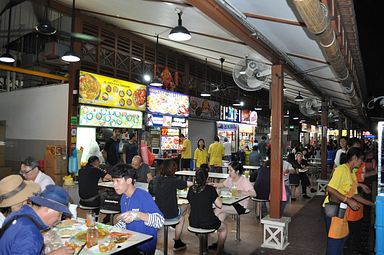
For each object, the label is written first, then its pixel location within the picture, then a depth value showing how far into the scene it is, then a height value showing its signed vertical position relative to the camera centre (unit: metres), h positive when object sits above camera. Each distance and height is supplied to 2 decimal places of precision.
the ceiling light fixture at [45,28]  6.28 +2.07
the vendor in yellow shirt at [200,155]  10.70 -0.52
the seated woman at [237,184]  5.77 -0.87
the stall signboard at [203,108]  13.56 +1.35
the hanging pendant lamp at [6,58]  7.78 +1.82
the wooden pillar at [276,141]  5.67 +0.00
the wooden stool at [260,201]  7.04 -1.30
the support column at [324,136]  10.80 +0.19
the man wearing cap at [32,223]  2.12 -0.60
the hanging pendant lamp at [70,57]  6.66 +1.62
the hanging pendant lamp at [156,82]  9.57 +1.64
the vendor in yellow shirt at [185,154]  11.98 -0.56
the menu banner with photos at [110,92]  8.88 +1.34
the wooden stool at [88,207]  6.10 -1.32
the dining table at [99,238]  2.99 -1.01
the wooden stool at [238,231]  5.98 -1.67
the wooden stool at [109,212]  5.79 -1.32
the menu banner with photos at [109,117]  8.95 +0.59
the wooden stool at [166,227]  4.93 -1.34
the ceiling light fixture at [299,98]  12.02 +1.61
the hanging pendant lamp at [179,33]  5.79 +1.87
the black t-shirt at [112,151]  9.45 -0.41
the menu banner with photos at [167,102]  11.18 +1.31
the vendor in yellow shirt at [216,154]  11.08 -0.49
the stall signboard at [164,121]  11.16 +0.65
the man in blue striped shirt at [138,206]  3.41 -0.73
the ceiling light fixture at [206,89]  12.59 +2.27
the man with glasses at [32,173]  4.84 -0.56
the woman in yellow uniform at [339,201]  4.20 -0.75
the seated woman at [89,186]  6.05 -0.91
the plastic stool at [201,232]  4.64 -1.32
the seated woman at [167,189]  4.98 -0.78
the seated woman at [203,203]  4.67 -0.91
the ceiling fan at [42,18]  6.33 +2.84
